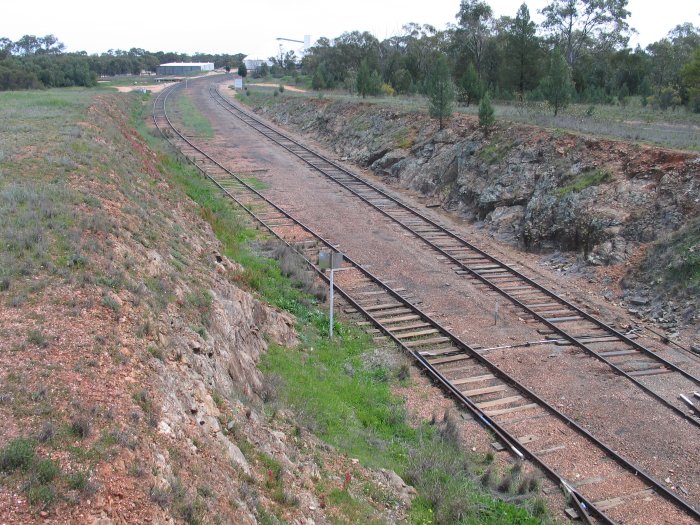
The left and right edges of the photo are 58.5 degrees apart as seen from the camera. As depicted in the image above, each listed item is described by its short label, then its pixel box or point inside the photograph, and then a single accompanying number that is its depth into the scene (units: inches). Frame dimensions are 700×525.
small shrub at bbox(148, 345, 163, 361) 337.1
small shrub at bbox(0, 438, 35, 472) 216.8
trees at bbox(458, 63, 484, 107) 1586.6
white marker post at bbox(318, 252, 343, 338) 575.5
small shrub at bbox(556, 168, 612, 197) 859.4
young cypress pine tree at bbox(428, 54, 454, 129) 1249.0
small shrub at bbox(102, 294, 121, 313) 359.9
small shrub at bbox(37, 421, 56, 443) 233.9
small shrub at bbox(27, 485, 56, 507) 205.5
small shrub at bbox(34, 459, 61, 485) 214.5
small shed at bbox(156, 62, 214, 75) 5320.4
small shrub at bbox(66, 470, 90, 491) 217.2
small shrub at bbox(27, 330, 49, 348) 303.9
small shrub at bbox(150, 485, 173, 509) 230.4
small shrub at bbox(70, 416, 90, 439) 243.7
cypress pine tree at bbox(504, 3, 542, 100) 1679.4
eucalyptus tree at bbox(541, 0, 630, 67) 2370.8
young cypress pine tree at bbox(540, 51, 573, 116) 1213.7
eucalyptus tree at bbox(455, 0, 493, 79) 2282.2
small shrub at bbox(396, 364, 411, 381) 516.1
